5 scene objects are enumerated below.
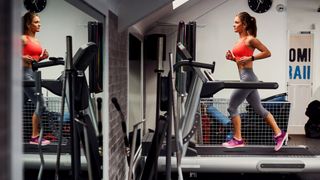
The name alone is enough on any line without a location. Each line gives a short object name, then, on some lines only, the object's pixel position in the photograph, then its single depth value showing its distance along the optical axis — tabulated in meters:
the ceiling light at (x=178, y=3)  5.95
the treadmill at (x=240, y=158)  4.42
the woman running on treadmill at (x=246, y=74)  5.16
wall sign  8.55
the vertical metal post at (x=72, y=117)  1.93
